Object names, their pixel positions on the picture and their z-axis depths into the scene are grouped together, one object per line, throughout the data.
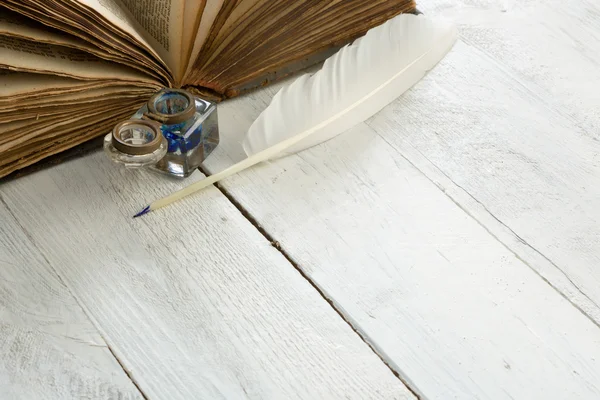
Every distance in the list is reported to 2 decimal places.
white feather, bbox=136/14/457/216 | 0.94
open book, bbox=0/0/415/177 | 0.84
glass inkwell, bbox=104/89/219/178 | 0.86
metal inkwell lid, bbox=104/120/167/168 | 0.86
